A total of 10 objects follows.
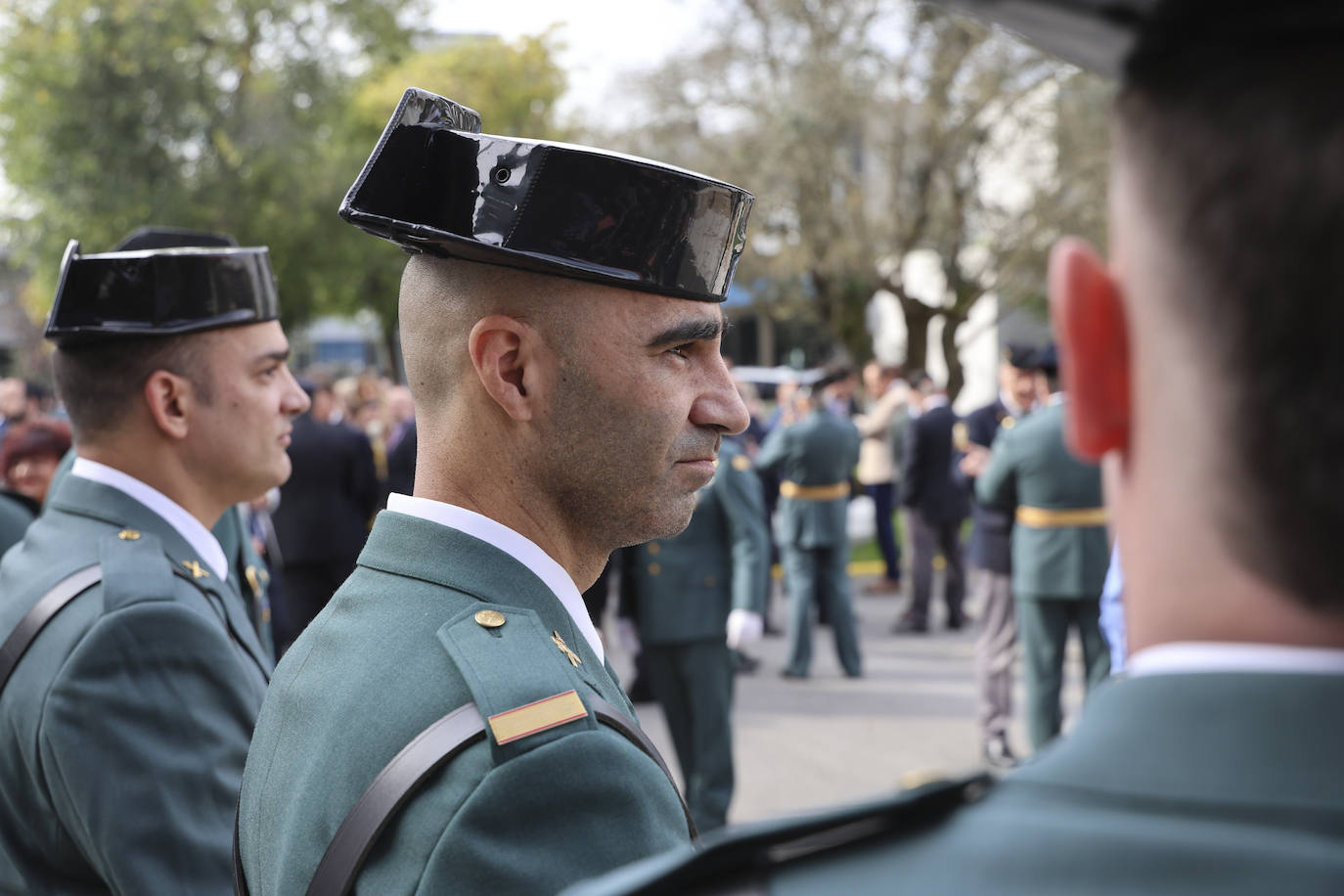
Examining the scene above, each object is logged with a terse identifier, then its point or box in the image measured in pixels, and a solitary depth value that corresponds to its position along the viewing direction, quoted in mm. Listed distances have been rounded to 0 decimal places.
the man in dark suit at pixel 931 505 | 9578
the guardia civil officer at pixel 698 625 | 5418
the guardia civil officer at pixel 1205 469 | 621
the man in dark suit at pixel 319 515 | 7453
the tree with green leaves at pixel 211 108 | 20516
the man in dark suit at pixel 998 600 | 6406
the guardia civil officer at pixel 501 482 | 1227
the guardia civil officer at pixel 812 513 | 8344
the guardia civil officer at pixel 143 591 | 2016
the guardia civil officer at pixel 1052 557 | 5984
